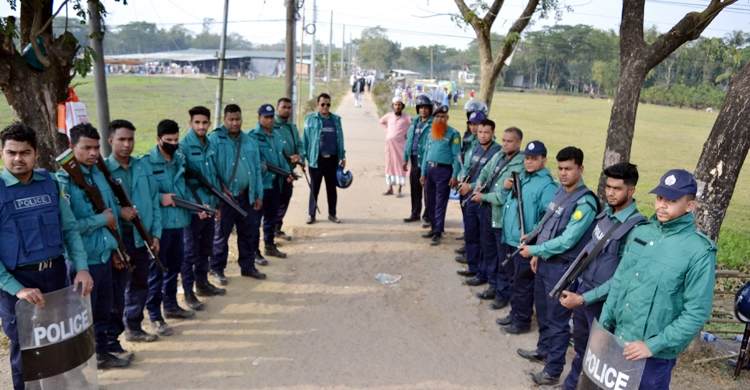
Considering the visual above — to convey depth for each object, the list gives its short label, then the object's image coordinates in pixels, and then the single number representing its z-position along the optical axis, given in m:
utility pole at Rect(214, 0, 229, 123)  8.59
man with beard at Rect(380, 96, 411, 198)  9.80
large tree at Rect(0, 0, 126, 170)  4.78
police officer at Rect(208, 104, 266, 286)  5.77
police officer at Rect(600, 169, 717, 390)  2.79
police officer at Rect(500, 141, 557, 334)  4.68
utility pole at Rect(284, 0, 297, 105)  10.41
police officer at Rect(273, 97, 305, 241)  7.20
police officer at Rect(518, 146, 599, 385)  3.94
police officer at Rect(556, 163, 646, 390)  3.50
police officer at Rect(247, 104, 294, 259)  6.70
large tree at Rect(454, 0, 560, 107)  8.94
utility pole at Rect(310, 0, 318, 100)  25.93
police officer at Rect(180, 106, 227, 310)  5.26
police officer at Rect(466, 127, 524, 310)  5.38
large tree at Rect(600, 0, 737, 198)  5.34
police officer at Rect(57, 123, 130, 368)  3.74
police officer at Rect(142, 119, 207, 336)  4.70
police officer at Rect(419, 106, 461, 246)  7.46
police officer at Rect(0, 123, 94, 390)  3.20
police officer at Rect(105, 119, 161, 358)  4.19
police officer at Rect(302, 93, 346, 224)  8.00
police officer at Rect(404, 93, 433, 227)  8.06
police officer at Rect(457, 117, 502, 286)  6.22
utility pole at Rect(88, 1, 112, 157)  5.70
